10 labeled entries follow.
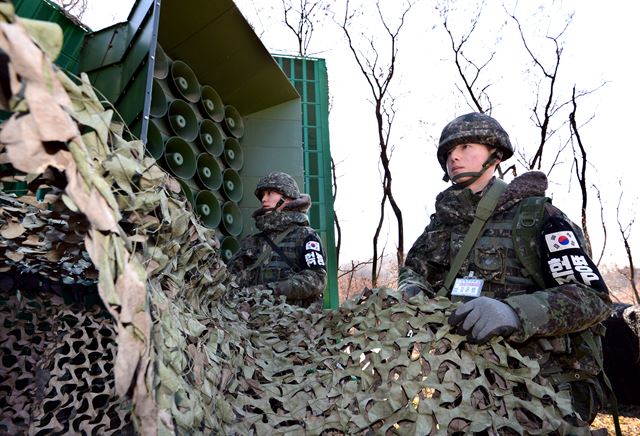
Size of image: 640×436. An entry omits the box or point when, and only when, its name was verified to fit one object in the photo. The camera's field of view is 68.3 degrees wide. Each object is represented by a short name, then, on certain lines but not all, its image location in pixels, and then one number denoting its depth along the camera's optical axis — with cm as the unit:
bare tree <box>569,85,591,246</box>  995
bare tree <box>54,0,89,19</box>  766
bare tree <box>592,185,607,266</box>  1117
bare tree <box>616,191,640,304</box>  1025
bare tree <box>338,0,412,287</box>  1022
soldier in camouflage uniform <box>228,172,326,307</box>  349
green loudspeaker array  380
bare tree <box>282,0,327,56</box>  1015
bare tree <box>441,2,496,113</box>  1024
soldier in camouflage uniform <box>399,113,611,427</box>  150
